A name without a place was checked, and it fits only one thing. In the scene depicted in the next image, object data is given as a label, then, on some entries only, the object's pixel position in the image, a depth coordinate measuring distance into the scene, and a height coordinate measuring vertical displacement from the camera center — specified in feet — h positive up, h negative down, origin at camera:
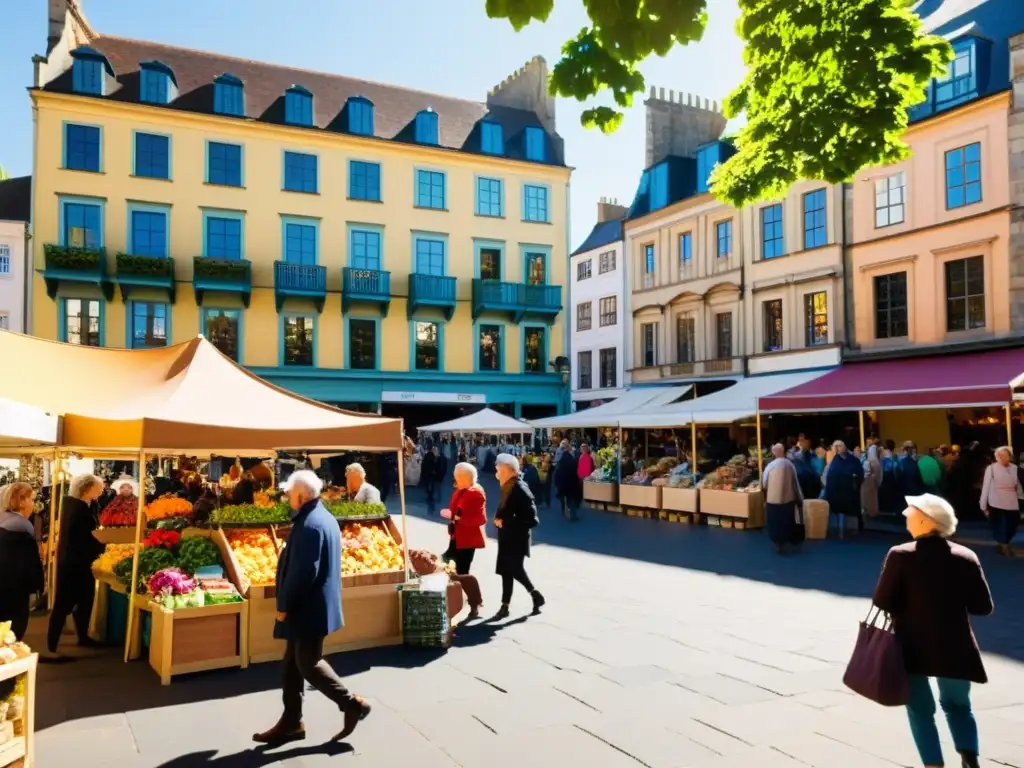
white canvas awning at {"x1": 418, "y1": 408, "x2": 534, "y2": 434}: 76.28 -0.29
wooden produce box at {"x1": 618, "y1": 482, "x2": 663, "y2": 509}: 63.36 -5.69
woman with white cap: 14.25 -3.32
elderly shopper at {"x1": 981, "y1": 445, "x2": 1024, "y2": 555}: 39.63 -3.50
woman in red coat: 29.91 -3.31
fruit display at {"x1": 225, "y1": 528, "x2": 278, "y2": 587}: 24.80 -4.03
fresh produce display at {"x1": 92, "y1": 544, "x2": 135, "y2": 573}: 27.94 -4.51
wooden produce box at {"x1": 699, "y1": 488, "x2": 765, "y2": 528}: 55.21 -5.61
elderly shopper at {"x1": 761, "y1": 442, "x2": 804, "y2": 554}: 42.63 -3.90
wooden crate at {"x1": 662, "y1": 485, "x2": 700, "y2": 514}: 59.47 -5.57
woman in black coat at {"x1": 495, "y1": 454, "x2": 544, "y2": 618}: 29.14 -3.78
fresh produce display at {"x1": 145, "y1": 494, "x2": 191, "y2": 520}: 33.81 -3.53
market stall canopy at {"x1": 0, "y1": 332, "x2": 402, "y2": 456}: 23.73 +0.50
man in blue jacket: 17.40 -4.12
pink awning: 48.85 +2.45
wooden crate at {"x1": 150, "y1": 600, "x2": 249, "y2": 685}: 22.11 -5.83
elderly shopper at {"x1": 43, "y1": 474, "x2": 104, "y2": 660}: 24.97 -3.96
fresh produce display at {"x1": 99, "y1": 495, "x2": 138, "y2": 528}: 34.78 -3.79
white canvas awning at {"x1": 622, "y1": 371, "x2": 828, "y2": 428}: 61.26 +1.07
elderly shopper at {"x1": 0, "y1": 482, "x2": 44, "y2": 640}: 20.98 -3.66
